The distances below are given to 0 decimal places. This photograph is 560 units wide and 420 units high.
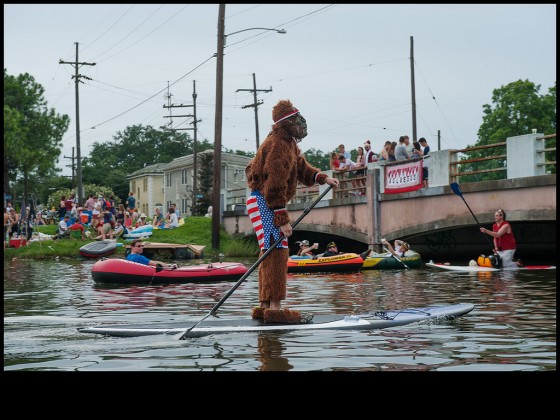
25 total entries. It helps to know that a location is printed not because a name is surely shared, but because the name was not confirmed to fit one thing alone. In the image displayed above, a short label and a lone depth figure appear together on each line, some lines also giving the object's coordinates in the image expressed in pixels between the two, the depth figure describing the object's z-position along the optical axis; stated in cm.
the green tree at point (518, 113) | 6750
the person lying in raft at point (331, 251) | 2233
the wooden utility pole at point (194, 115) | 6583
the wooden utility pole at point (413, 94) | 4493
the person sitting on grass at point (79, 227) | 3612
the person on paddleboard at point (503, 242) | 2002
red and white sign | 2562
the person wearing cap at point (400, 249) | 2328
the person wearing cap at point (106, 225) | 3528
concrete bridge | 2152
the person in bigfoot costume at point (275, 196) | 808
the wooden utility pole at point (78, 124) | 4838
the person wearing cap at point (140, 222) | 4112
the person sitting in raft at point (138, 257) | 1723
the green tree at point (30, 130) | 6122
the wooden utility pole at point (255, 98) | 6236
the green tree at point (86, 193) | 7618
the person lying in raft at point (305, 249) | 2303
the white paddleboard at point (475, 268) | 1983
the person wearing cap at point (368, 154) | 2820
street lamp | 3481
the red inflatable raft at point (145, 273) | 1680
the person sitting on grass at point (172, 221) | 4131
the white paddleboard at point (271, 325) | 795
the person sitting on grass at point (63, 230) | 3678
